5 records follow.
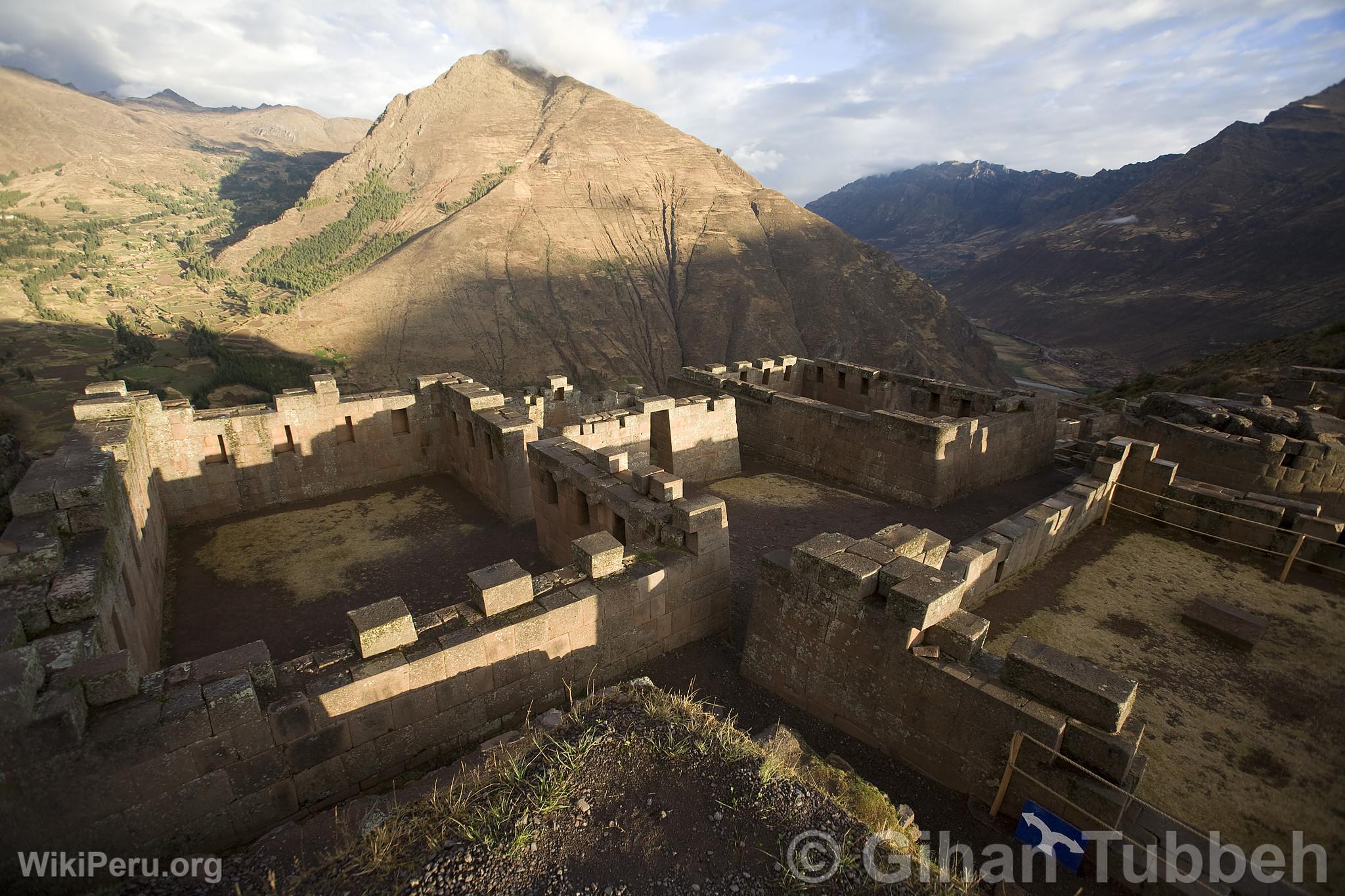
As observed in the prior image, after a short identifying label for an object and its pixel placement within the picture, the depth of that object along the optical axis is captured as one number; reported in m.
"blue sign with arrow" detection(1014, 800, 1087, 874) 5.73
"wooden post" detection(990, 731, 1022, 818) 5.99
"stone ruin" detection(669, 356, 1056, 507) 14.09
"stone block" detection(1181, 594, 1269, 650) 8.71
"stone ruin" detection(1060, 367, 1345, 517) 12.38
